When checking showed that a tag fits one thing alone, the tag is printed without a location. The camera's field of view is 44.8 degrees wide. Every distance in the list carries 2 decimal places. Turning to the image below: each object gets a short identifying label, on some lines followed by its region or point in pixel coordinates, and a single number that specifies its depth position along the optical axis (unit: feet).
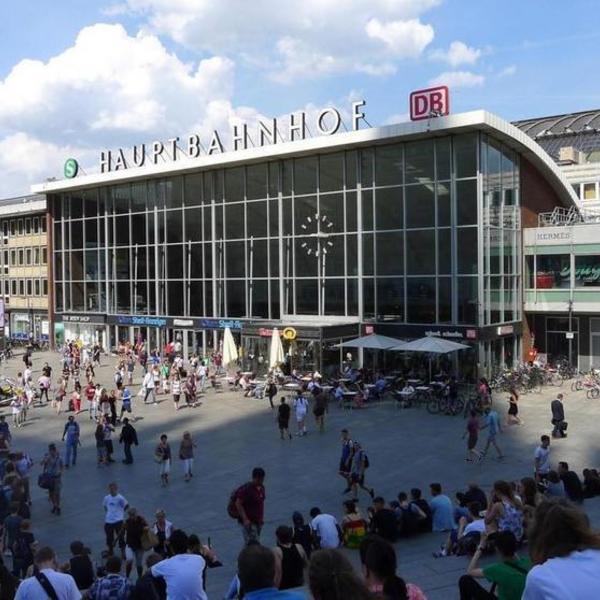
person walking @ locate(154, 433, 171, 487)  60.28
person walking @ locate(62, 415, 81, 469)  67.00
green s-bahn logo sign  173.06
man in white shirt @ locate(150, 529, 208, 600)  23.00
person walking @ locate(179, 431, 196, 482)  61.41
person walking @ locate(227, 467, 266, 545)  39.91
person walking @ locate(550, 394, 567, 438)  73.56
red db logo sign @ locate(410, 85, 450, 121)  112.78
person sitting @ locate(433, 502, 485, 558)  36.63
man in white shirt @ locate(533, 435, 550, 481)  54.75
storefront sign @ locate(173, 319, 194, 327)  149.21
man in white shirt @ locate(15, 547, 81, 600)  20.67
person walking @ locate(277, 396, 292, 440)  76.23
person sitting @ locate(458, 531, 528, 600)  16.49
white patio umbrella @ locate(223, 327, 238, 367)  117.19
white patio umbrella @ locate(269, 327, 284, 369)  111.04
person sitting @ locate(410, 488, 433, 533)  45.24
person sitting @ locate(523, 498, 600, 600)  9.83
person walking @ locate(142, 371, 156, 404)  100.38
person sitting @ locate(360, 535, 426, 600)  14.15
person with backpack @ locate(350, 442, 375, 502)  55.31
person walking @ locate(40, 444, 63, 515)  53.62
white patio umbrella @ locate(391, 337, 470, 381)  98.12
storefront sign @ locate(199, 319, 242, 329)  140.46
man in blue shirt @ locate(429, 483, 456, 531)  45.27
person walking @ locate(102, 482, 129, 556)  44.06
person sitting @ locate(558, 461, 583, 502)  47.78
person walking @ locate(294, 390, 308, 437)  78.54
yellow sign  114.83
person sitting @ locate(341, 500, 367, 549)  42.32
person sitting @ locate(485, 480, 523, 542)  34.22
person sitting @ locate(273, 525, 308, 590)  26.76
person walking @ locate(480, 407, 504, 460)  66.74
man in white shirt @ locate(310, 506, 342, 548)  38.52
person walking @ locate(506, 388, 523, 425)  79.36
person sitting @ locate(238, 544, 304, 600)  13.74
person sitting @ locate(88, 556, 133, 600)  23.75
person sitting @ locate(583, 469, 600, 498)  50.03
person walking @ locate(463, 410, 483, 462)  66.33
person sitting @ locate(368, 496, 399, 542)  41.81
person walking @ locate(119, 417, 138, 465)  67.72
